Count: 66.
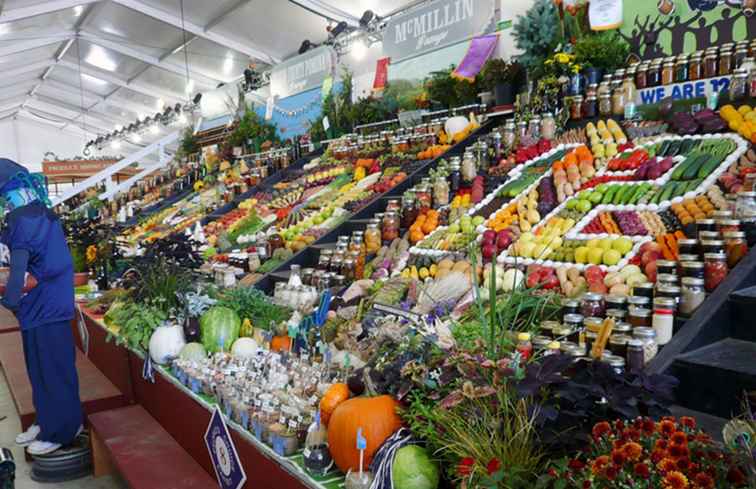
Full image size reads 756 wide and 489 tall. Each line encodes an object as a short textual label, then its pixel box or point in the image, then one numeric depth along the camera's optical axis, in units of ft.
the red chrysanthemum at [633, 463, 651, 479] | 3.74
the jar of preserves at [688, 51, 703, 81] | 16.14
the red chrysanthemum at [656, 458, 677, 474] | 3.69
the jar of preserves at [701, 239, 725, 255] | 8.95
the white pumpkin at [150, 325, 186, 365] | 11.51
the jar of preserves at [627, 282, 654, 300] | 8.87
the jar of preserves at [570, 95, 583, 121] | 17.63
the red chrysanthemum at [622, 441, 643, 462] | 3.87
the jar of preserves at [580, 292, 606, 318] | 8.65
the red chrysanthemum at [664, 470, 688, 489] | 3.52
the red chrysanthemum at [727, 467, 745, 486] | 3.68
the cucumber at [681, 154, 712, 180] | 12.25
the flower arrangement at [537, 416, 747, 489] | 3.71
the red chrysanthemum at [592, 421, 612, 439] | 4.50
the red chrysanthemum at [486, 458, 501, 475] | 4.92
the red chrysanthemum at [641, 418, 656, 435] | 4.24
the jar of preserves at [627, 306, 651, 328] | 8.00
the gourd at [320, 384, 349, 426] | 7.23
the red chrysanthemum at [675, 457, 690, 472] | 3.76
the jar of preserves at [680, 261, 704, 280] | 8.70
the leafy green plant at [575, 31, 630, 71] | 18.04
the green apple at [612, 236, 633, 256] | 10.91
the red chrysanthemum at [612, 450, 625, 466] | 3.91
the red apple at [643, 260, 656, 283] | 9.72
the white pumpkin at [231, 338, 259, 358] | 10.90
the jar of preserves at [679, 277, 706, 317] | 8.50
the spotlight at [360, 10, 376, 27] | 32.60
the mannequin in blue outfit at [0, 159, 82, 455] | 11.34
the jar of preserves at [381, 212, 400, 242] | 16.56
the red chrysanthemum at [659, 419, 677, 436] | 4.12
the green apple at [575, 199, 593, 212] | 13.10
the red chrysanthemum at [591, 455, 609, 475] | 3.97
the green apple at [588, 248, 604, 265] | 10.95
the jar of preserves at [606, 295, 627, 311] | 8.52
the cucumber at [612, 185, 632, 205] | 12.71
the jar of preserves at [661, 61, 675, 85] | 16.63
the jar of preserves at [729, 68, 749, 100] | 14.30
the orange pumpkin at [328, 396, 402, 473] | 6.27
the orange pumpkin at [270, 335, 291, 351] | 11.16
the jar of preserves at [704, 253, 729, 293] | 8.82
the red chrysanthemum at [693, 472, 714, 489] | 3.63
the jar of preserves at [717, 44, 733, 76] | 15.40
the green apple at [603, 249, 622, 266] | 10.69
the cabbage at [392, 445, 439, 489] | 5.90
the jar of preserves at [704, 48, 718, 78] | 15.75
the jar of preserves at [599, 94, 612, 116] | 17.10
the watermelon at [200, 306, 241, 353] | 11.65
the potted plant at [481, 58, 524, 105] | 20.84
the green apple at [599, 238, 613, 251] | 11.14
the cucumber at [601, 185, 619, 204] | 12.96
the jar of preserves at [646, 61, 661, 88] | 16.93
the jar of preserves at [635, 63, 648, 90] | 17.13
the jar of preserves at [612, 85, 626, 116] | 16.90
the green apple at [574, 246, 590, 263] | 11.24
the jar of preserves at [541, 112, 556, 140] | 17.61
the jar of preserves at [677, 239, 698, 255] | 9.28
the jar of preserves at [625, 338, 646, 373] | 7.10
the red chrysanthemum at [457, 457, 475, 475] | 5.26
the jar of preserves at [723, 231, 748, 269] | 9.05
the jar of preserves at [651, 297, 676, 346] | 8.07
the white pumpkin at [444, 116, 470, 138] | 21.30
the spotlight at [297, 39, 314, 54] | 39.29
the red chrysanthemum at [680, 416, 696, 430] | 4.37
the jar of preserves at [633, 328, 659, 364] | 7.37
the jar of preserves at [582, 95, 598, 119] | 17.46
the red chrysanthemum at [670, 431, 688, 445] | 3.92
